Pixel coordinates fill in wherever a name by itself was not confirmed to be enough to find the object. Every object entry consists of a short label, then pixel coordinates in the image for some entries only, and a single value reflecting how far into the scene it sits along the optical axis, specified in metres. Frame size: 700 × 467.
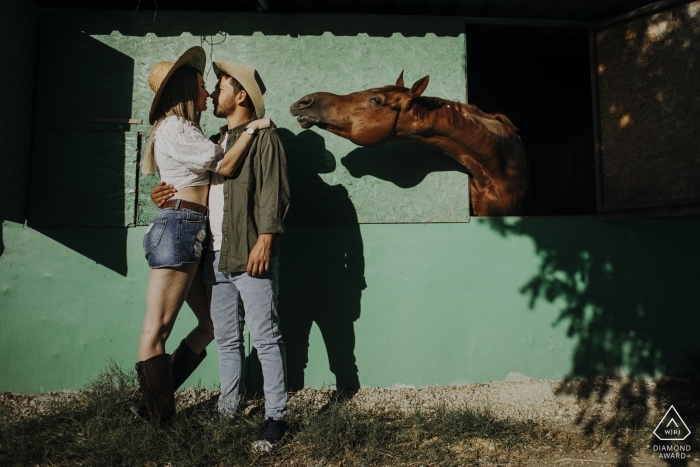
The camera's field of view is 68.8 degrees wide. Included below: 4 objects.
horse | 3.46
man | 2.71
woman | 2.60
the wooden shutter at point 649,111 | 3.63
